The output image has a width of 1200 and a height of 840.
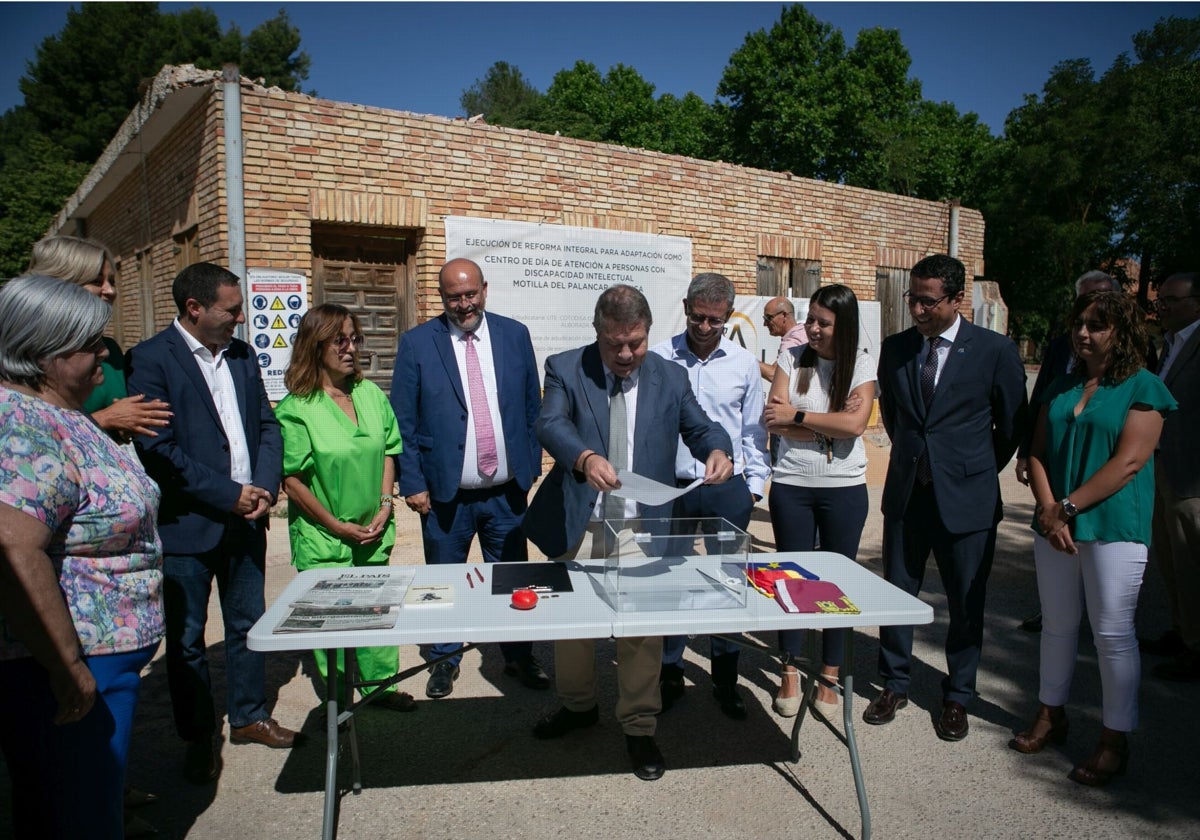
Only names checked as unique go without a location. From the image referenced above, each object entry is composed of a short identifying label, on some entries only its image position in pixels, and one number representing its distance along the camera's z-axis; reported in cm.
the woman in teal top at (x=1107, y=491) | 304
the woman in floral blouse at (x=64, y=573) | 177
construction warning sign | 749
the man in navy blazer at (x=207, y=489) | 306
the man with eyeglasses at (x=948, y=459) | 346
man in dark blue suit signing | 311
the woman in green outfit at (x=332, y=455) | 348
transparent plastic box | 272
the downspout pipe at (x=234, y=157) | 724
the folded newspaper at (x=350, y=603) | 250
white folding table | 243
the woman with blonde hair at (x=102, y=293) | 277
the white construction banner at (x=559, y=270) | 871
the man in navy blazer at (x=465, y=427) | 385
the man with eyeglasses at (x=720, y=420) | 363
